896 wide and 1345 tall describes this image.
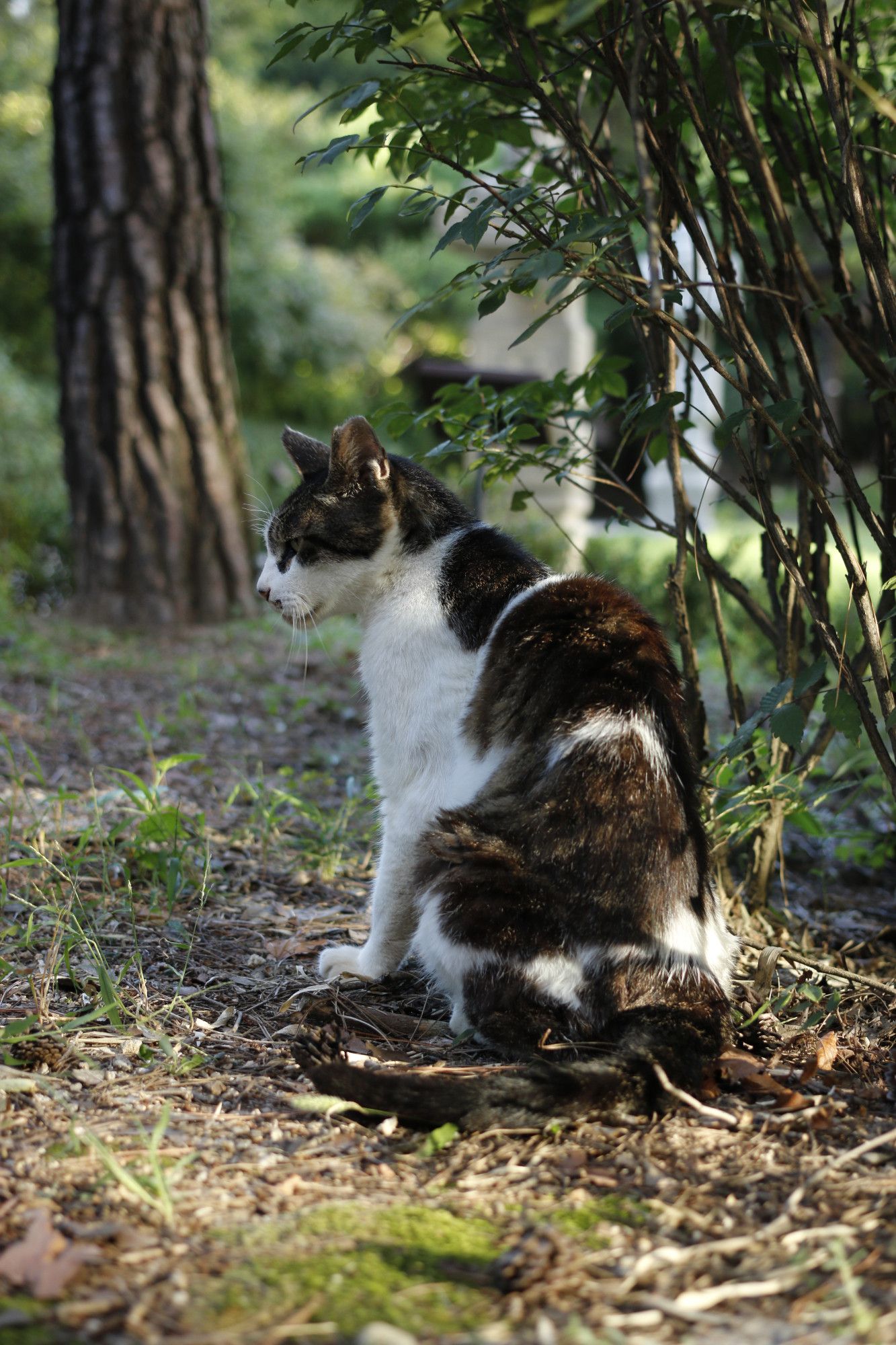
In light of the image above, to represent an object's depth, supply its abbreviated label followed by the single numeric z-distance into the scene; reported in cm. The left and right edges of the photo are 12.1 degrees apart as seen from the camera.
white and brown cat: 262
